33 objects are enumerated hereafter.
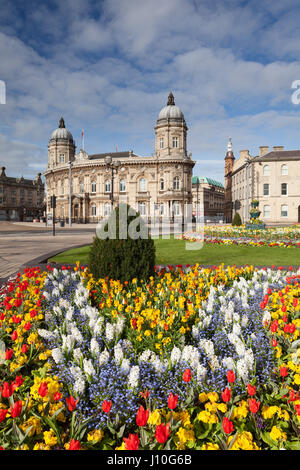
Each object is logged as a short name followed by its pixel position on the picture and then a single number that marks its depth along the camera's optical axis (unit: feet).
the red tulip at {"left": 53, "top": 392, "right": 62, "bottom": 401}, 7.47
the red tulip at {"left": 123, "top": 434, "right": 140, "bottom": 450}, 5.88
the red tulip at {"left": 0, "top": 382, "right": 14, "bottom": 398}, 6.98
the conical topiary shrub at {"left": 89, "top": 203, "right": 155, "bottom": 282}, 19.44
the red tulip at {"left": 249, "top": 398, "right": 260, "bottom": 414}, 6.72
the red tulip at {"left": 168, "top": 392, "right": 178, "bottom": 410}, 6.86
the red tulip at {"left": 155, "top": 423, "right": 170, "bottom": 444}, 5.63
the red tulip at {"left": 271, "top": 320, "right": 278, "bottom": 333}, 11.04
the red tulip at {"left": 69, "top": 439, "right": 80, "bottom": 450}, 5.88
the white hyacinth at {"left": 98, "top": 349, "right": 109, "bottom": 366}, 9.78
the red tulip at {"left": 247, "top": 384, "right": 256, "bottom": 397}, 7.19
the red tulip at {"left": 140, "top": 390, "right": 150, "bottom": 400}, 8.35
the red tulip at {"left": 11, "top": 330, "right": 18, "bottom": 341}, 10.89
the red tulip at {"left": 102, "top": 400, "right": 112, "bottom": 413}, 6.70
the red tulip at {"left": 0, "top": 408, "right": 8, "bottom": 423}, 6.43
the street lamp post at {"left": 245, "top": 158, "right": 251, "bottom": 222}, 159.92
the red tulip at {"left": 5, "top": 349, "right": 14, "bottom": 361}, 8.95
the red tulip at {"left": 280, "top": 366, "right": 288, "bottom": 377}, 8.44
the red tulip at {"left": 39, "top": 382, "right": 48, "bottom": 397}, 7.24
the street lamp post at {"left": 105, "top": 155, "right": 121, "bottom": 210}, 62.82
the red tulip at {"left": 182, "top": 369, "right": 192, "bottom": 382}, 7.96
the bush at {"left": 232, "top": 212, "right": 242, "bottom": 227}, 96.00
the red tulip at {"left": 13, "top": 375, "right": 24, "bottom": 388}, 7.82
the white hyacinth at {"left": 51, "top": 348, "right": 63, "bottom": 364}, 9.93
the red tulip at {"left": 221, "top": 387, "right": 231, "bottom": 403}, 7.01
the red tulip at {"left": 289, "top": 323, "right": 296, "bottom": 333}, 10.92
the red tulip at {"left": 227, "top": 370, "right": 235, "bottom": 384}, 7.68
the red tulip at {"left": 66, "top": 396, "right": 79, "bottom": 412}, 6.89
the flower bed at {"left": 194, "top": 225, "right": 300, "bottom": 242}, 58.54
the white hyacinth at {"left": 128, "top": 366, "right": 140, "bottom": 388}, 8.73
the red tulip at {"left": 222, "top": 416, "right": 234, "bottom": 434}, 6.03
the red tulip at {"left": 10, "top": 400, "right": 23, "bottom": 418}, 6.60
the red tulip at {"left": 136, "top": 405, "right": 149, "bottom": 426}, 6.03
